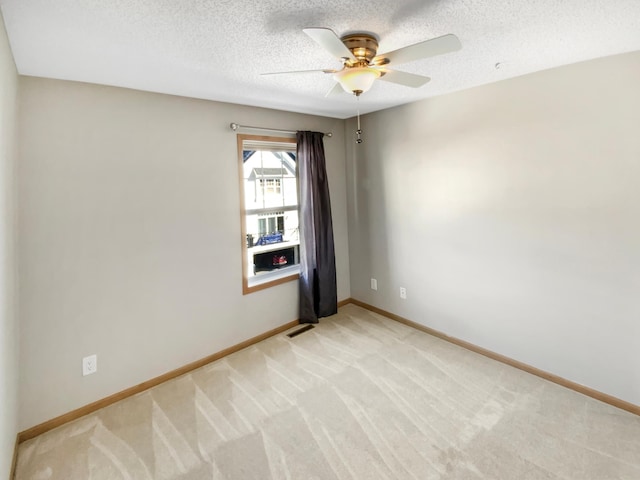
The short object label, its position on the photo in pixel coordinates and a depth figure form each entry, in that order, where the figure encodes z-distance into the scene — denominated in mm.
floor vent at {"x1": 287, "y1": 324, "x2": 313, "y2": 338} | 3262
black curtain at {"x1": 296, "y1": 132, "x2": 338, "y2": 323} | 3330
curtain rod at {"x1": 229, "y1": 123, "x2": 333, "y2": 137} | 2801
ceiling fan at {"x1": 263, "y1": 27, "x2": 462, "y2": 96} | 1330
